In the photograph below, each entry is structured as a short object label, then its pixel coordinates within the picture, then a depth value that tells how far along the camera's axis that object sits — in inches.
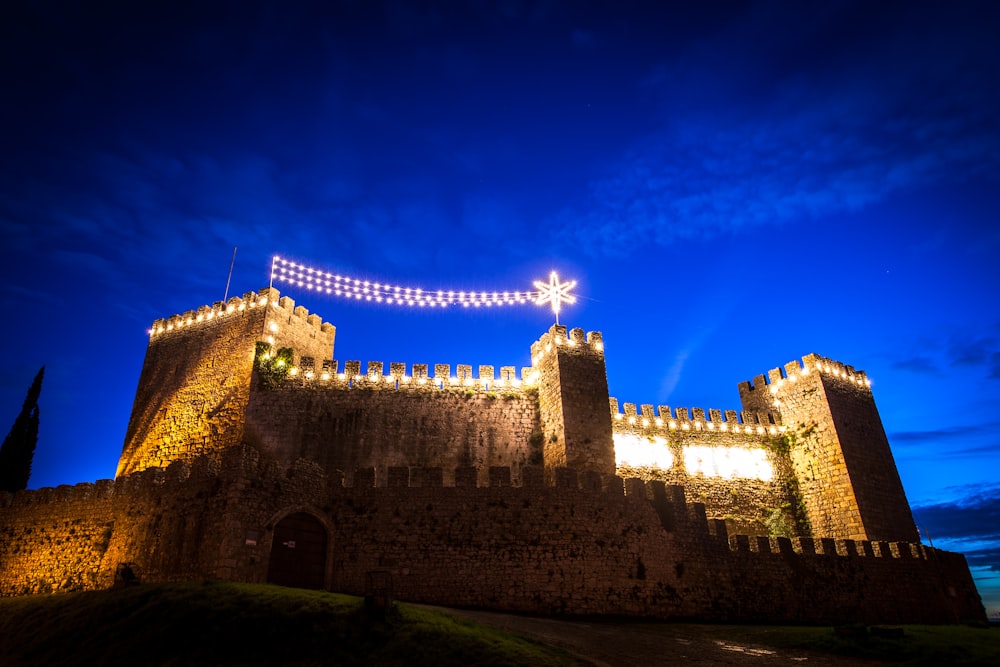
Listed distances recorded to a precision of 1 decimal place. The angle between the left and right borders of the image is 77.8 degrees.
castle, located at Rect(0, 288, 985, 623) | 617.9
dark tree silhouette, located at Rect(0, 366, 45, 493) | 1121.4
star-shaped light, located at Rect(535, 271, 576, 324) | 1170.0
